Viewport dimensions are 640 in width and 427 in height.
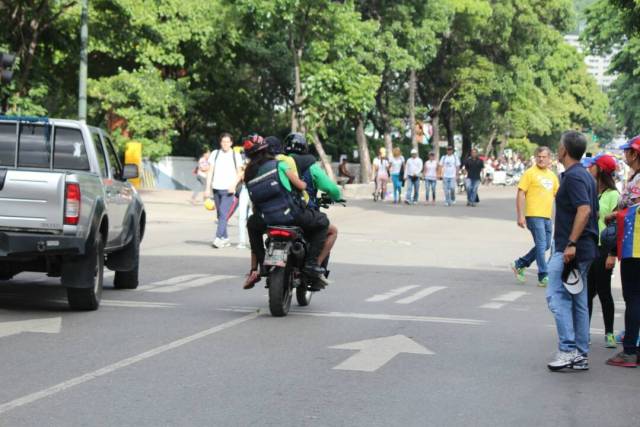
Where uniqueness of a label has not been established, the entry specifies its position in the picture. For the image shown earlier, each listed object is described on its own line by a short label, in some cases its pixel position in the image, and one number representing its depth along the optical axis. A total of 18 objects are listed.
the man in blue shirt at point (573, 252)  8.98
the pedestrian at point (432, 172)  40.16
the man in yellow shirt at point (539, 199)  15.65
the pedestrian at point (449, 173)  38.88
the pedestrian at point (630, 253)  9.23
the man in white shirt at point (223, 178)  19.86
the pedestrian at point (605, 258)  10.27
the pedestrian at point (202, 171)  35.62
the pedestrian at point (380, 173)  40.38
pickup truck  11.05
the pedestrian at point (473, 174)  39.16
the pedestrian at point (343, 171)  49.69
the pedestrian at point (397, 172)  39.81
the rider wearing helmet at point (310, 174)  12.04
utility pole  29.75
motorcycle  11.45
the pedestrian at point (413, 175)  39.44
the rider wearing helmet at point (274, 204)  11.70
